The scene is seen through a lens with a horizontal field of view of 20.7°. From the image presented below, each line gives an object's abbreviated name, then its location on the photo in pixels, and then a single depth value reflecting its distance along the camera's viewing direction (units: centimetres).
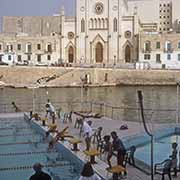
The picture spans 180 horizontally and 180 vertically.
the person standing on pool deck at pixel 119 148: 1314
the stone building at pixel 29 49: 7981
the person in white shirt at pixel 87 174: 1005
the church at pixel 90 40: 7775
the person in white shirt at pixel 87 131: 1600
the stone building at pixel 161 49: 7494
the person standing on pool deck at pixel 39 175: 919
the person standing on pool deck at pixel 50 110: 2385
